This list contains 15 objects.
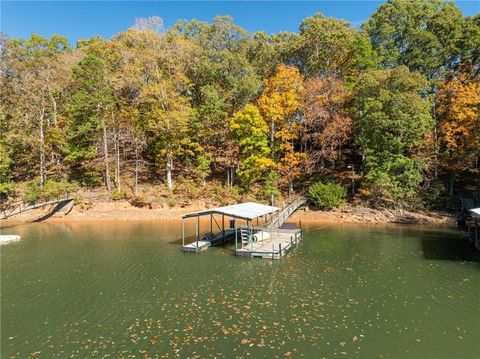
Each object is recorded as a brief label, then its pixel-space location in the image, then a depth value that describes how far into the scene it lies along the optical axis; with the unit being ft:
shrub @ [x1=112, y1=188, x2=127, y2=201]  141.69
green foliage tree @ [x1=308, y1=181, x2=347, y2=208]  134.21
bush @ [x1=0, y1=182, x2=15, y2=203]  138.52
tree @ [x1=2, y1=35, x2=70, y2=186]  145.69
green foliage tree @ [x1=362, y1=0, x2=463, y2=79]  144.15
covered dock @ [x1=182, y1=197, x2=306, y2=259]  84.28
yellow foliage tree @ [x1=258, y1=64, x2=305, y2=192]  140.67
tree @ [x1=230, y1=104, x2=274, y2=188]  138.41
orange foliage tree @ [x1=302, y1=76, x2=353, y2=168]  140.15
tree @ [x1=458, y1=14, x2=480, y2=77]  136.67
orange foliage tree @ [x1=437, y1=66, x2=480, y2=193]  119.85
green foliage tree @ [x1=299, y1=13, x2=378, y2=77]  153.17
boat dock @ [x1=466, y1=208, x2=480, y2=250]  79.36
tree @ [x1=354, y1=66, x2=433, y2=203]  121.29
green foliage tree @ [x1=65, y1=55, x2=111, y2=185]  143.23
